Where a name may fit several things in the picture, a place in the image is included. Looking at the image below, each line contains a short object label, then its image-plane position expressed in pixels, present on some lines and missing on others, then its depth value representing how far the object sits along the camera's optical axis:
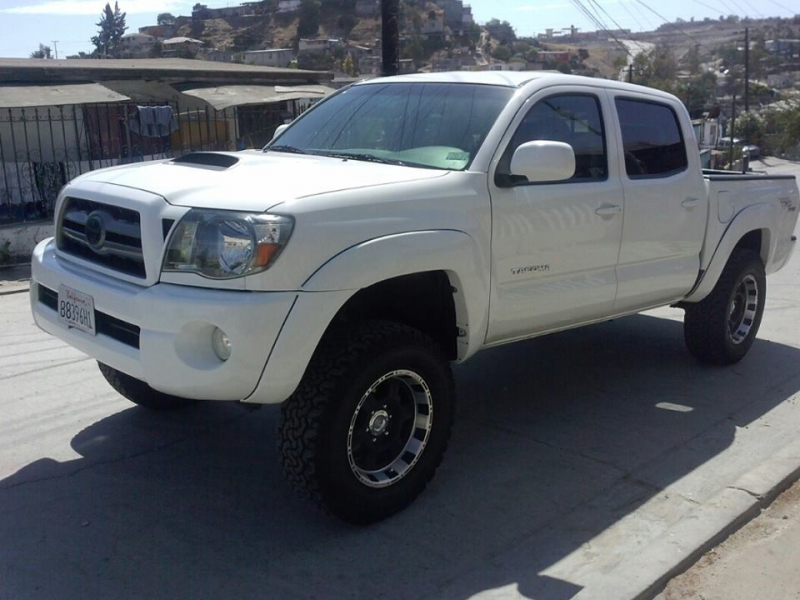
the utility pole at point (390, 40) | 12.43
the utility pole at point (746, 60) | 57.73
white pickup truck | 3.49
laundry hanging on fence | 14.43
